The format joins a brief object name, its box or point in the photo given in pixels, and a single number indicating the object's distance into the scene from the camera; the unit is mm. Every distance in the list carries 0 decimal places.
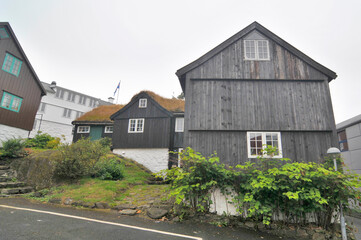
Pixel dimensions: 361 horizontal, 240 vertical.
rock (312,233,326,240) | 7468
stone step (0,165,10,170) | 13395
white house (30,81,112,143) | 35531
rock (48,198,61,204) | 9633
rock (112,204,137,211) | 9062
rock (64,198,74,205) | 9423
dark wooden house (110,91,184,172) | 20219
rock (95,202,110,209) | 9196
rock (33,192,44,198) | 10387
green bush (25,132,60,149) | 22734
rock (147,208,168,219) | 8266
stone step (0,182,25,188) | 11125
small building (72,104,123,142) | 24938
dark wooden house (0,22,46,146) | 18156
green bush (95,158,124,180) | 12761
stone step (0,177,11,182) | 12086
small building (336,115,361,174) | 16453
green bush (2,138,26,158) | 14549
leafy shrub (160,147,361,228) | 7430
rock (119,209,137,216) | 8539
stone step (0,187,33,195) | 10334
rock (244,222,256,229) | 8027
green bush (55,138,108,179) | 11562
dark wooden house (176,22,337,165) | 10281
